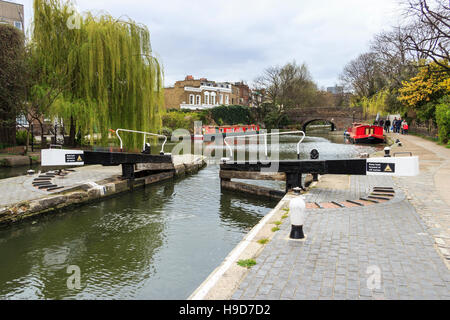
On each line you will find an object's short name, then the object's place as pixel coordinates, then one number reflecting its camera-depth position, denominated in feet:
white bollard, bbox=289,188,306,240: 16.78
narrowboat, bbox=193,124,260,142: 118.42
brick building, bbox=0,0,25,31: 138.62
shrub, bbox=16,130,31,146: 73.05
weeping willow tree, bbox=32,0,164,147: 49.93
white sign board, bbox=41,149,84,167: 30.32
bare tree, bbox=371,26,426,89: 104.99
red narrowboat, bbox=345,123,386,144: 94.12
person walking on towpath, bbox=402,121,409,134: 109.27
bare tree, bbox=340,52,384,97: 175.50
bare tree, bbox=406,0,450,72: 54.24
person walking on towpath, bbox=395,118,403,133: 119.10
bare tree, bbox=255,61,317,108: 193.67
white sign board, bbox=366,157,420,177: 25.05
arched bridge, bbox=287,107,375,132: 169.99
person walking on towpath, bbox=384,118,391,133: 128.06
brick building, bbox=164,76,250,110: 191.42
